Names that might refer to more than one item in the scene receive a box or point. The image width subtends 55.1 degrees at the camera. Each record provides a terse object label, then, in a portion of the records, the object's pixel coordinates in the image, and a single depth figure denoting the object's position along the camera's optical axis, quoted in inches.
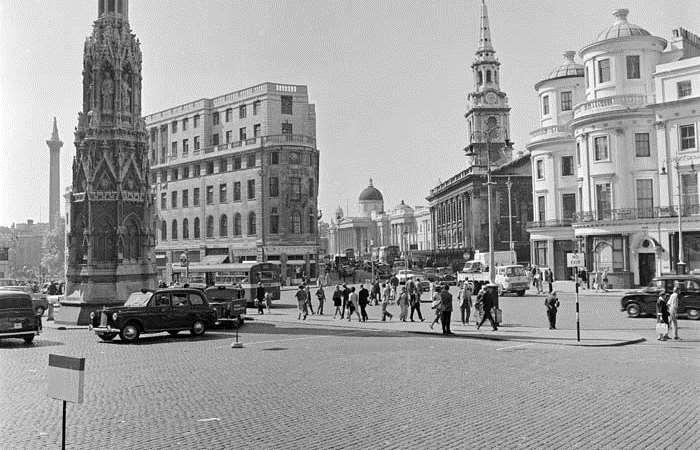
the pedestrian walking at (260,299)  1371.2
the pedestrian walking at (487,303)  969.5
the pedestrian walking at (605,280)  1851.3
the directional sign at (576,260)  885.2
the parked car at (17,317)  876.6
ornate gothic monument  1274.6
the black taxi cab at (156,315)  892.0
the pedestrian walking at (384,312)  1163.3
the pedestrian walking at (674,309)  822.5
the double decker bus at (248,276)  1748.3
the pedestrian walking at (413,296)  1142.1
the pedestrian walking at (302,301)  1237.1
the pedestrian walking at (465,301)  1051.9
